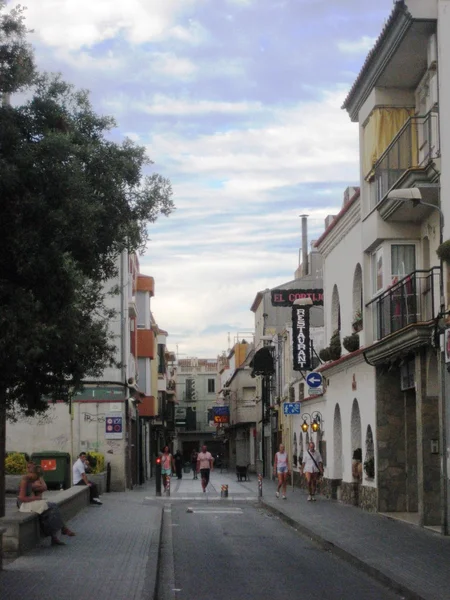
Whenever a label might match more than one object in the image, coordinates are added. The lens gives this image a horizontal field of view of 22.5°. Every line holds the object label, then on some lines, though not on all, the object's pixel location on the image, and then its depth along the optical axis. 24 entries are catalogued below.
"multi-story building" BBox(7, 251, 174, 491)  40.97
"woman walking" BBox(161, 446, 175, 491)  42.88
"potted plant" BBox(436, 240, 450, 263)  19.17
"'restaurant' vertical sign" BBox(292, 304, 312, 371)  40.19
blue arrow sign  33.03
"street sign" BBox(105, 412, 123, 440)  40.66
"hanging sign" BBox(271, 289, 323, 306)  51.84
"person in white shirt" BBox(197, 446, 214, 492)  41.31
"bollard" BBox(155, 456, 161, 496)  37.88
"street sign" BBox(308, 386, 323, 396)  33.53
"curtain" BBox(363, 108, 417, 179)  24.61
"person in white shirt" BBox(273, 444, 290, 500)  33.12
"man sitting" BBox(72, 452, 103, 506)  30.09
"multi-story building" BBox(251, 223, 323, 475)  52.35
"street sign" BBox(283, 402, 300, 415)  36.88
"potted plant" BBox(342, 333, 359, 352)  28.25
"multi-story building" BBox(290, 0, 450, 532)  20.34
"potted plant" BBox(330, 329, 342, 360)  31.55
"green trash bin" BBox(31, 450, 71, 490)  36.75
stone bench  15.98
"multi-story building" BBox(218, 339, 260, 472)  82.88
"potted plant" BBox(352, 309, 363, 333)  28.34
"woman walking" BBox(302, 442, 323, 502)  31.83
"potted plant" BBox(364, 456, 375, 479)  26.62
